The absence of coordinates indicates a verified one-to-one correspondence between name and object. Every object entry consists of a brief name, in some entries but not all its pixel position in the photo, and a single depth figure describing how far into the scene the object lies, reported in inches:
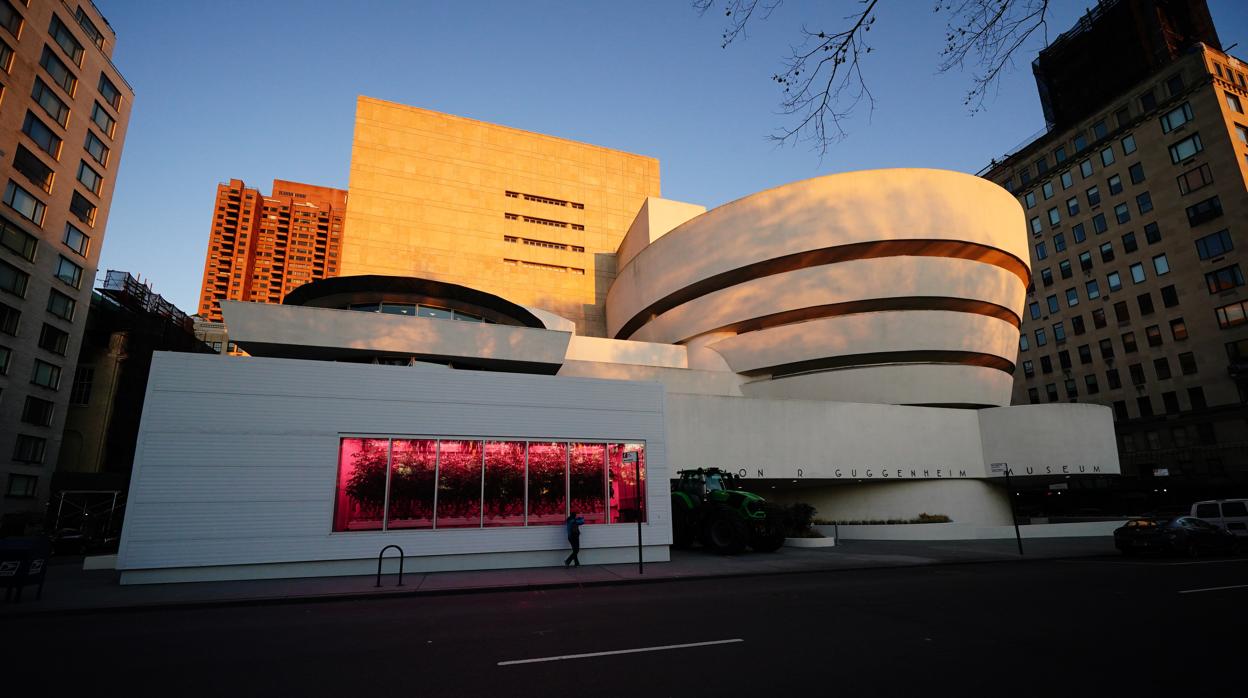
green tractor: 730.2
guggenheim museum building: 581.6
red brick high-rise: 5536.4
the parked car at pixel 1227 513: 812.6
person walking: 625.0
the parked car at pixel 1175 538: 689.6
